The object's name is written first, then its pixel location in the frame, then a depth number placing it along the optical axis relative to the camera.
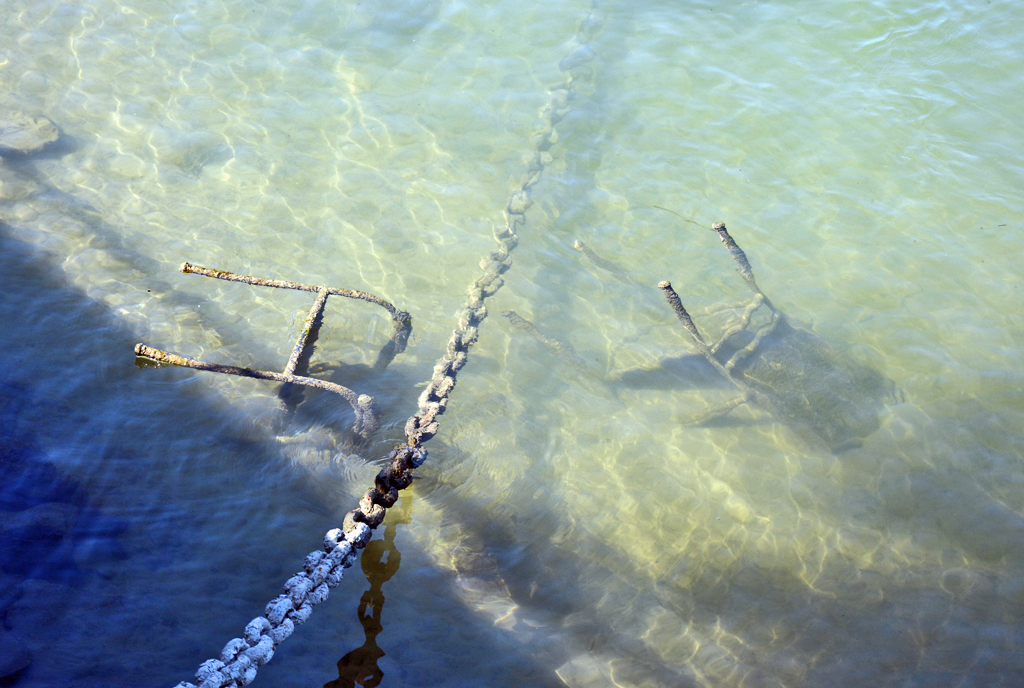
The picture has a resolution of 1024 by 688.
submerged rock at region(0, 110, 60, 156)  5.43
